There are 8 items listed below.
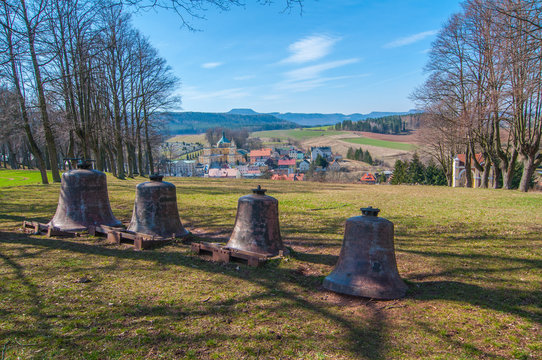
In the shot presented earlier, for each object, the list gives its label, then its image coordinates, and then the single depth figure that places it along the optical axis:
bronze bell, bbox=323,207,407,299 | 4.41
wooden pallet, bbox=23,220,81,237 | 7.36
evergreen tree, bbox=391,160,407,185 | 58.88
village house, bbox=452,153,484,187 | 33.94
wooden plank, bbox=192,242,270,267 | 5.59
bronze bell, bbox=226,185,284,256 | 6.05
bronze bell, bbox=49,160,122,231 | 7.75
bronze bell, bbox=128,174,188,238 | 7.25
